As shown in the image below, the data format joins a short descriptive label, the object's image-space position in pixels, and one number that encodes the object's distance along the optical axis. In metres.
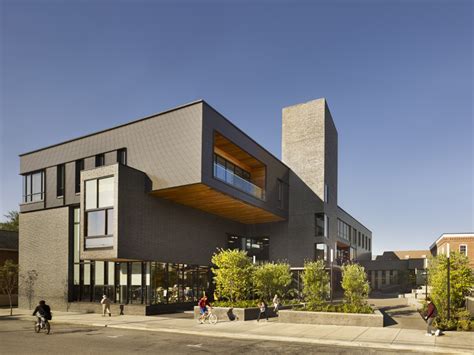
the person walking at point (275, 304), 27.14
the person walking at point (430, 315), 18.52
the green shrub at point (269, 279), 28.55
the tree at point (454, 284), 21.78
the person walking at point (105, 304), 28.47
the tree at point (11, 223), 71.81
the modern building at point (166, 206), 29.05
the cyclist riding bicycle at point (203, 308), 24.12
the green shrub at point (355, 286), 25.07
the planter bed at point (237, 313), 24.97
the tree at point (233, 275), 27.48
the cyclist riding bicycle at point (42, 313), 21.00
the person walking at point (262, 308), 24.23
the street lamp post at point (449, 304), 20.10
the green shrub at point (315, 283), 26.19
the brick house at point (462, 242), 60.84
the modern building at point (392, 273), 63.94
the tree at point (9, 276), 32.98
